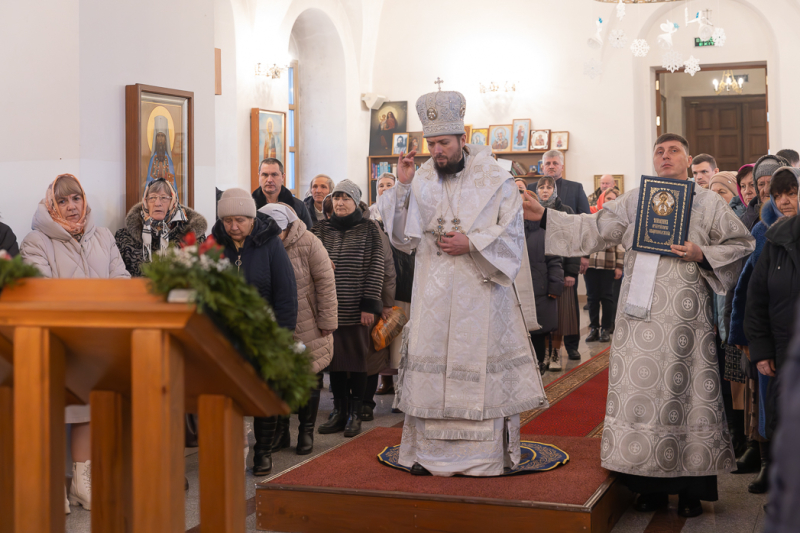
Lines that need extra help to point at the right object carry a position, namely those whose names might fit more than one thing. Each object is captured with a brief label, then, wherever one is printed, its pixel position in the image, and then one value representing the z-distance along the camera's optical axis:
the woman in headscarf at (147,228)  4.73
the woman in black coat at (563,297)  7.49
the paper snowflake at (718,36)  12.02
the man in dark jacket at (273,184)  6.57
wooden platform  3.38
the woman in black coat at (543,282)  7.13
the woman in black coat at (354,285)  5.41
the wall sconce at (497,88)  13.83
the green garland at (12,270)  1.61
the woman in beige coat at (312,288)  4.88
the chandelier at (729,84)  14.88
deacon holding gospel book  3.71
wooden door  16.09
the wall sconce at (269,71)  11.43
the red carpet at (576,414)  5.56
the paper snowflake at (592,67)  12.71
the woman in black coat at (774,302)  3.48
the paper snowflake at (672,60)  12.42
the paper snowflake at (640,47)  12.42
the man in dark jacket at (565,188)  8.72
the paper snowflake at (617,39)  12.41
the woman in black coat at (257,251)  4.33
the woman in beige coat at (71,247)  4.11
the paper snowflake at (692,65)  12.27
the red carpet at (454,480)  3.56
